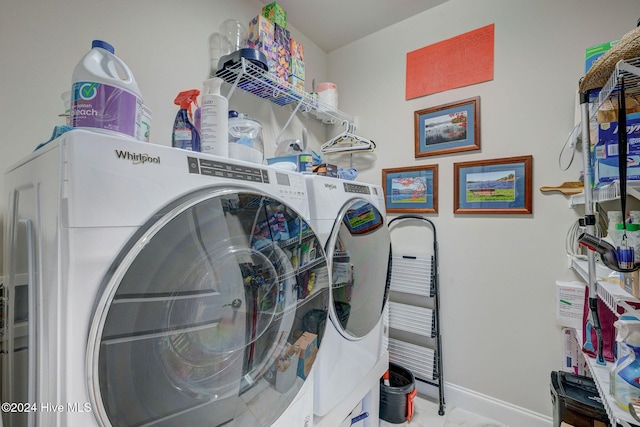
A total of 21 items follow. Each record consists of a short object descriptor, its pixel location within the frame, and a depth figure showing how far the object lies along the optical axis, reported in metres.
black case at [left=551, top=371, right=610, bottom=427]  1.14
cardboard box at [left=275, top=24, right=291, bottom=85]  1.63
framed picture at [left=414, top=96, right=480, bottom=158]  1.77
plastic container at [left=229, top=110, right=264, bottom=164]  1.03
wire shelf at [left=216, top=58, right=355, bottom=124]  1.43
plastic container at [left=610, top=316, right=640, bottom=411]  0.82
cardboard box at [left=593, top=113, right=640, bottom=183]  0.86
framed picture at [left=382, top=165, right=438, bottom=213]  1.91
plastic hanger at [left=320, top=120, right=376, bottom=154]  2.06
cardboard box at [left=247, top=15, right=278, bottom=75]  1.53
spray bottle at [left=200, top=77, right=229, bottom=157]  0.89
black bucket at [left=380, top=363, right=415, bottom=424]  1.57
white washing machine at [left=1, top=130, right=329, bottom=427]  0.50
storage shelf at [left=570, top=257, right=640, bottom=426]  0.81
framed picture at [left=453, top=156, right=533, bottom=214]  1.60
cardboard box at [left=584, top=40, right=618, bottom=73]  1.23
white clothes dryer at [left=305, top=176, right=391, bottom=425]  1.05
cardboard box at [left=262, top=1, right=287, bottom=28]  1.69
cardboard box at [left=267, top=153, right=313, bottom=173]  1.31
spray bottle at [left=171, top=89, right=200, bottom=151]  0.87
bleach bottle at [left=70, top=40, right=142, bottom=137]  0.60
